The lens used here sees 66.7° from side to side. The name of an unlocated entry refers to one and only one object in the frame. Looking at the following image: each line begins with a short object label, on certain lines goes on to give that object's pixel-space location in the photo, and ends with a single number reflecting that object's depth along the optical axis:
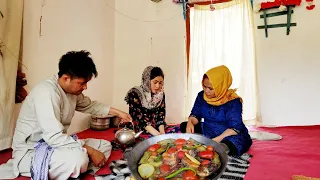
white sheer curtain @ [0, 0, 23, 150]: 1.97
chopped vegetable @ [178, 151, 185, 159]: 1.05
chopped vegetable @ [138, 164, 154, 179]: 0.93
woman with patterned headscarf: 2.42
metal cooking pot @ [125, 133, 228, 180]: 0.92
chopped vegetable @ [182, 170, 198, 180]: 0.89
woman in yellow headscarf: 1.84
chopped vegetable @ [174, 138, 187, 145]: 1.20
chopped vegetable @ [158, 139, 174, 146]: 1.21
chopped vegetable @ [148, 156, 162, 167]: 1.00
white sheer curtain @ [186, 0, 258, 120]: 3.24
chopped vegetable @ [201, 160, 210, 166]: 1.00
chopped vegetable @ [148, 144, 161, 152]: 1.13
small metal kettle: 1.90
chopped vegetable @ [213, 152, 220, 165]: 1.01
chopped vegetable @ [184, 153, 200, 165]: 1.01
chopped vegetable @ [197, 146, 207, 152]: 1.13
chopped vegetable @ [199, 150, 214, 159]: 1.05
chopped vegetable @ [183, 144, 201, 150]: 1.13
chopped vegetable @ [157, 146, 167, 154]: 1.12
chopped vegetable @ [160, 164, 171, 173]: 0.96
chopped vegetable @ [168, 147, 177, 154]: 1.09
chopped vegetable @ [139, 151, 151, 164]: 1.04
